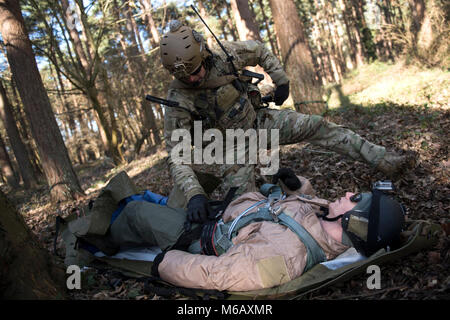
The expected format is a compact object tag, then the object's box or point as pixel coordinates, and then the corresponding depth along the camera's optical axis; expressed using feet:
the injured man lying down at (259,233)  8.06
